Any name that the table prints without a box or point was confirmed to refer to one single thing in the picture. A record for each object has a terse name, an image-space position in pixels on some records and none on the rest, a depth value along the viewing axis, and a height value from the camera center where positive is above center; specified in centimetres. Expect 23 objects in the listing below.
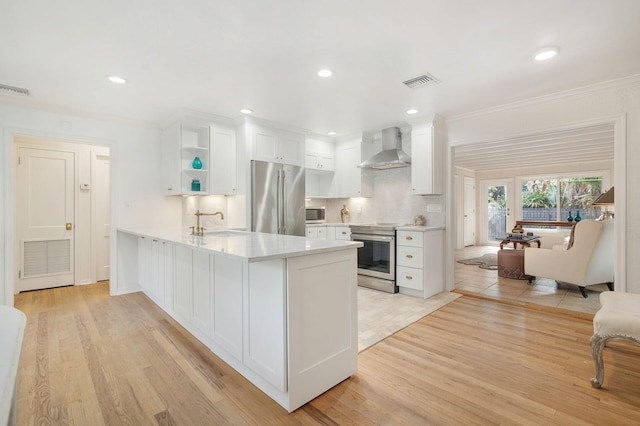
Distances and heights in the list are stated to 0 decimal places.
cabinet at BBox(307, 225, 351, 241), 472 -31
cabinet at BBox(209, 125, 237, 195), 416 +75
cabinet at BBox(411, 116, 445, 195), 411 +78
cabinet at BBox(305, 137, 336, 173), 507 +101
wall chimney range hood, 443 +90
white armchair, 372 -60
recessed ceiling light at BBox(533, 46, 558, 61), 236 +130
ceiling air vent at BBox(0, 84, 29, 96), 303 +129
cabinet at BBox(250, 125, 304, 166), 427 +103
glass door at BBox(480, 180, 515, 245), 920 +5
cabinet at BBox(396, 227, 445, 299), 389 -66
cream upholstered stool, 183 -72
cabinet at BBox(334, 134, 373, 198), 505 +74
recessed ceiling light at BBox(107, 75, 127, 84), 283 +129
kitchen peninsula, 172 -64
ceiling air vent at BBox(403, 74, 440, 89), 287 +131
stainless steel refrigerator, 425 +22
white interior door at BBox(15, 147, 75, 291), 416 -6
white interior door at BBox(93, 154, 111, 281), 473 -2
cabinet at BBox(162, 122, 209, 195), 403 +80
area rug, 593 -106
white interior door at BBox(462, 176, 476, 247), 893 +4
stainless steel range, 417 -65
